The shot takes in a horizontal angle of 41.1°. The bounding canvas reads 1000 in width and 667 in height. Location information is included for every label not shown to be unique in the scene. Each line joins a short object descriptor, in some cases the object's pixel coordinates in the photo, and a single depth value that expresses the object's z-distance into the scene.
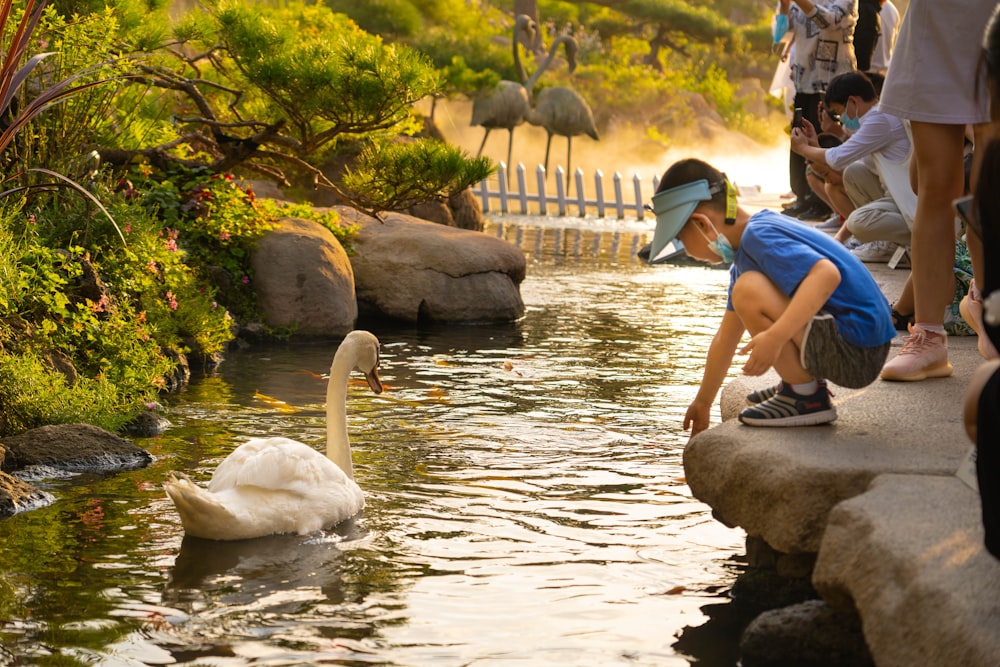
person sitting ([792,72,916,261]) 7.04
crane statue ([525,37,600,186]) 26.34
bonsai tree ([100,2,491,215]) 9.24
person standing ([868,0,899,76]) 10.48
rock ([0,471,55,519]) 5.01
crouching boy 3.92
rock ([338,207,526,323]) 10.98
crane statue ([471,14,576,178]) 25.73
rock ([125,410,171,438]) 6.48
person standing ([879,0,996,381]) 4.40
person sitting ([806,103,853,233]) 7.88
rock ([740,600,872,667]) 3.49
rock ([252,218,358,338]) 9.80
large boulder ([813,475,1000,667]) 2.60
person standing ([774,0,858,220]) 10.16
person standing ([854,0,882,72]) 10.64
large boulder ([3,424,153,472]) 5.67
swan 4.62
